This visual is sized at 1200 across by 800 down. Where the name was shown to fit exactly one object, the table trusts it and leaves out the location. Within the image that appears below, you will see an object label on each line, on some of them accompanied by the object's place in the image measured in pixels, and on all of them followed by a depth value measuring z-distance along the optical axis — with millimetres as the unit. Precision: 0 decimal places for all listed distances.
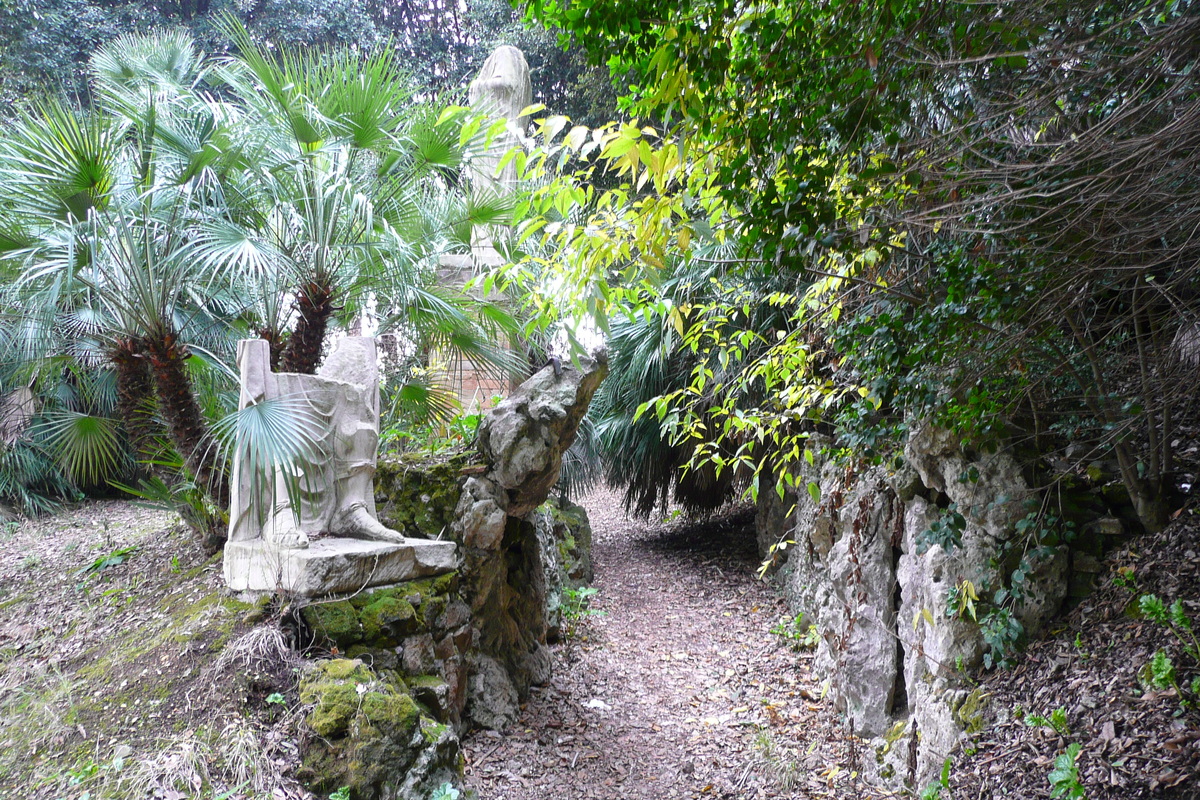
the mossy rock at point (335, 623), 3959
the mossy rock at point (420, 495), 5176
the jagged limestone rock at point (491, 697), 4918
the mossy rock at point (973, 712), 3377
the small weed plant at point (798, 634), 6250
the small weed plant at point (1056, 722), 2945
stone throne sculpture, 3965
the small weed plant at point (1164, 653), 2689
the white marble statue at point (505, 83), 8938
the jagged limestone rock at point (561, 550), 6500
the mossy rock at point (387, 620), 4098
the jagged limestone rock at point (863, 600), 4598
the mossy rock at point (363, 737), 3221
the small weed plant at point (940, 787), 3289
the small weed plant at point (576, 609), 6773
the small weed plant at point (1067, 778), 2695
